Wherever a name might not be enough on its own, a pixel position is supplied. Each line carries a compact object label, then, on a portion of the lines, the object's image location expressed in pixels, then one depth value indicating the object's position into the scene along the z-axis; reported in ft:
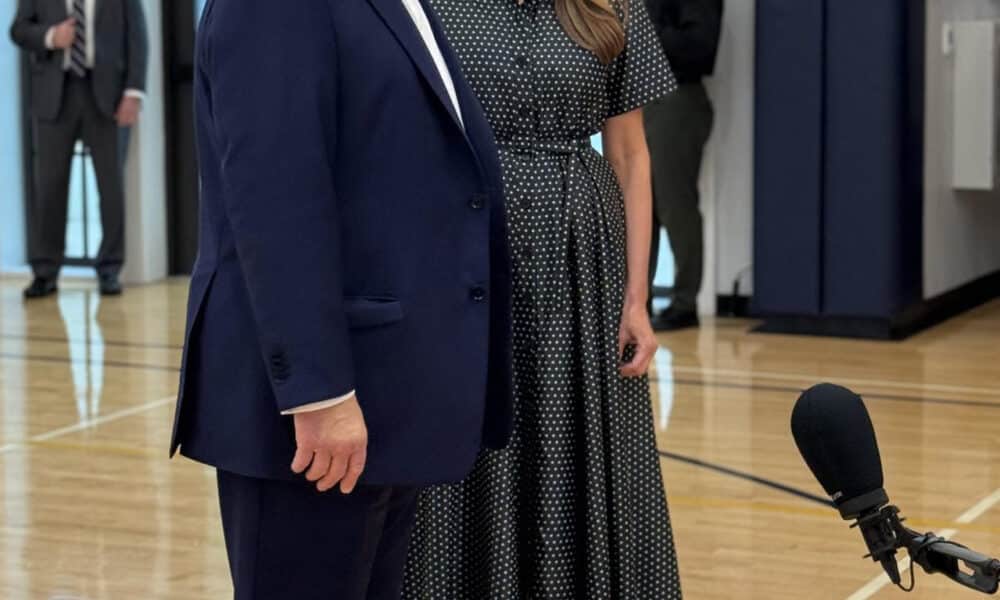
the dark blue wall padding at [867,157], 22.80
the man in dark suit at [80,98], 27.96
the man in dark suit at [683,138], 23.65
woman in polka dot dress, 9.17
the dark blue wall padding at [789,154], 23.16
